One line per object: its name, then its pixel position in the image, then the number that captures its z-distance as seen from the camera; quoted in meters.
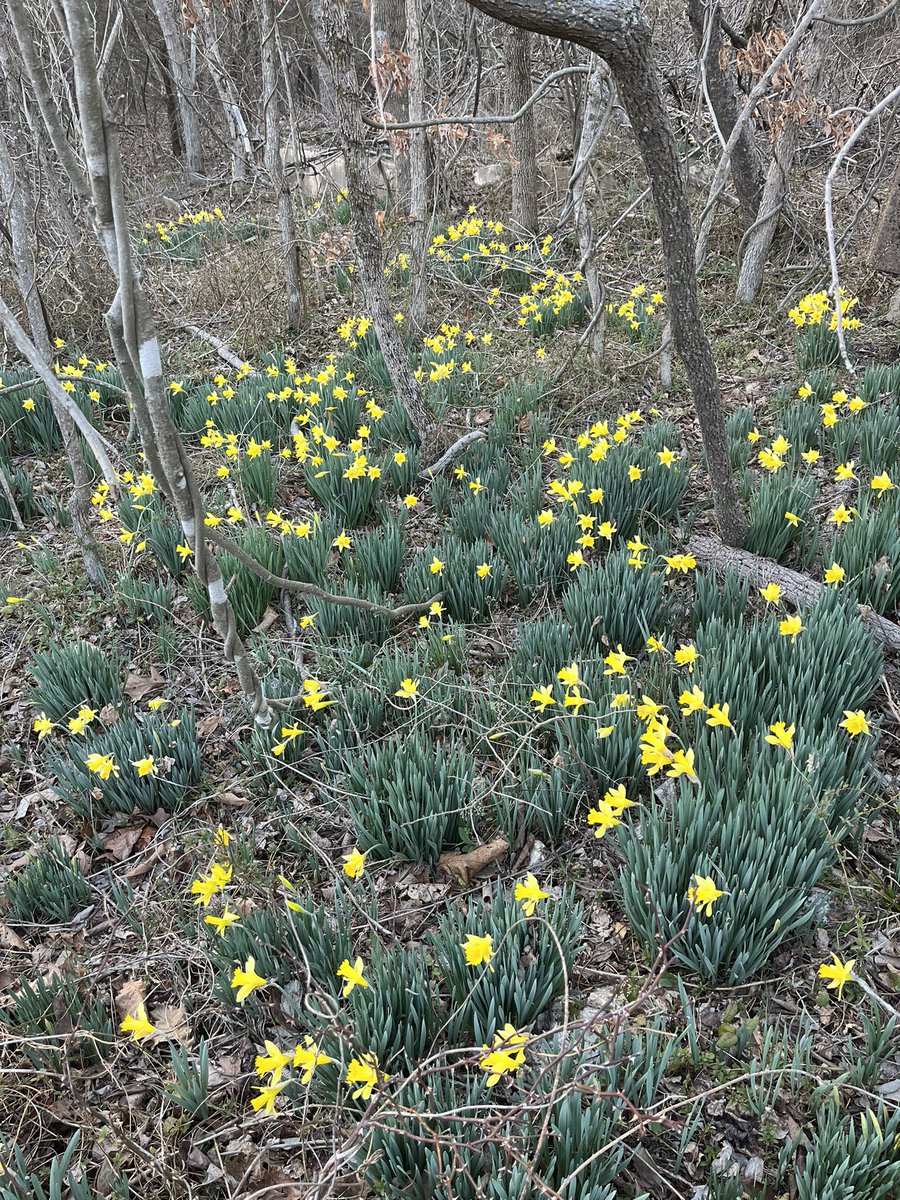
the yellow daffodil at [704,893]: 1.60
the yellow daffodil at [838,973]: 1.55
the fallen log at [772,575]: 2.67
